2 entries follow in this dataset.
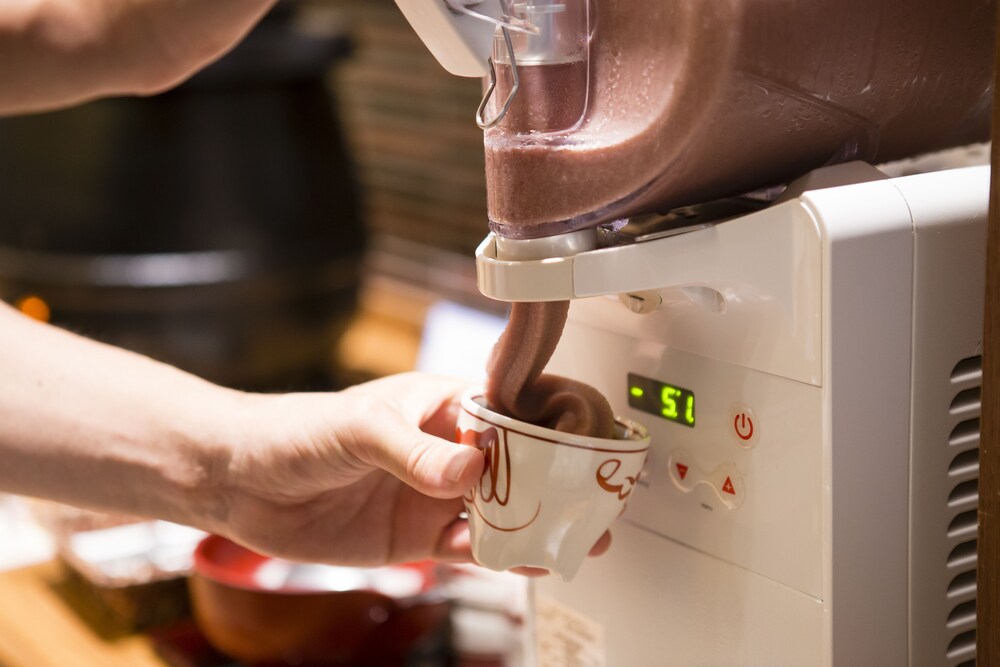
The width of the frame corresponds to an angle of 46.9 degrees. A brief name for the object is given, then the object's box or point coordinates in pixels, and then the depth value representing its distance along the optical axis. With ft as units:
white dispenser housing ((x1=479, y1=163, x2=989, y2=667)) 1.70
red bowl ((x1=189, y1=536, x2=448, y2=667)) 2.85
